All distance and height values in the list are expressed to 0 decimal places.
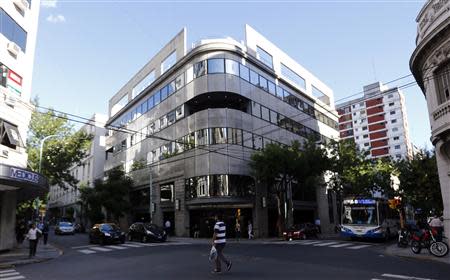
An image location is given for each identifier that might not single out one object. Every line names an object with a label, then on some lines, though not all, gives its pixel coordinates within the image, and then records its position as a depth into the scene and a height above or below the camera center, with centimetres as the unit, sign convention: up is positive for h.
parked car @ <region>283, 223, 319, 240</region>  2943 -135
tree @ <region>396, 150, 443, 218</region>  2186 +174
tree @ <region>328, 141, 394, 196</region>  3578 +392
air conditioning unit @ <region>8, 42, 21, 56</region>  2055 +948
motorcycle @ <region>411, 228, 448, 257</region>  1648 -124
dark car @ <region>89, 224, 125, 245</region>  2605 -103
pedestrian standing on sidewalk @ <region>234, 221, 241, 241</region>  2920 -100
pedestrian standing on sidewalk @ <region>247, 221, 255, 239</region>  3120 -123
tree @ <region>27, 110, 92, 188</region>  3830 +766
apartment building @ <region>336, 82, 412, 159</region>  9694 +2307
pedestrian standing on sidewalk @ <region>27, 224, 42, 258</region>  1841 -86
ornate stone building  1634 +636
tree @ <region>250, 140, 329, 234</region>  3106 +413
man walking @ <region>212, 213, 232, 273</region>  1148 -75
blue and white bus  2506 -39
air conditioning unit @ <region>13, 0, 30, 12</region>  2164 +1257
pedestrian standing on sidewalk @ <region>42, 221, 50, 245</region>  2653 -77
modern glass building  3347 +896
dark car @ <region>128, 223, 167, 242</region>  2752 -105
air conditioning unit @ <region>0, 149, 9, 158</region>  1927 +353
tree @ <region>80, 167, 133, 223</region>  4228 +294
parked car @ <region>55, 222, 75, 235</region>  4476 -90
